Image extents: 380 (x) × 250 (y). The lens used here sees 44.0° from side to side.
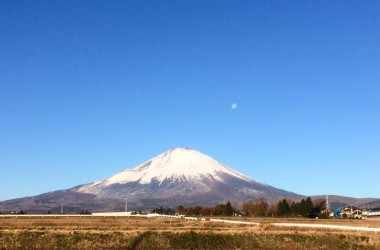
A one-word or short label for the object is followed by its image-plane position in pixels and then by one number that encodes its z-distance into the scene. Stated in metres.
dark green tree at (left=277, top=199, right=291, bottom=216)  159.12
